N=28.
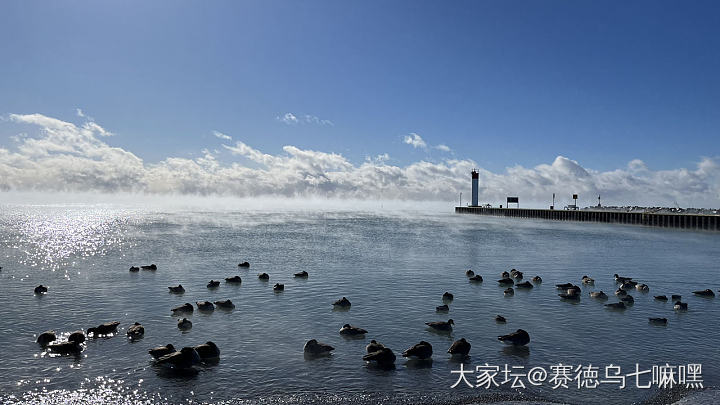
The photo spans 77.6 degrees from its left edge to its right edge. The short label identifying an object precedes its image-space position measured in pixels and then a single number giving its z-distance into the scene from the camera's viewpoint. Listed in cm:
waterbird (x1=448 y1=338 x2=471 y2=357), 1540
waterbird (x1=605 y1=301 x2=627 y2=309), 2283
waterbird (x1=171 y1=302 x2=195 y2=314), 2094
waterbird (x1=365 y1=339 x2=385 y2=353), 1493
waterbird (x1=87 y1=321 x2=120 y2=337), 1733
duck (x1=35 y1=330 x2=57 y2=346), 1617
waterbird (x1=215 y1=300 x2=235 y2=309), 2241
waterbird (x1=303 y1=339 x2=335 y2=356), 1539
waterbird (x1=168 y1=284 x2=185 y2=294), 2627
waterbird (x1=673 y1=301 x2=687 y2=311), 2241
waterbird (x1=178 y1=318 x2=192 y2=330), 1842
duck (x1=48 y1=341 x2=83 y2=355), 1525
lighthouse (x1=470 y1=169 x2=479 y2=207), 18062
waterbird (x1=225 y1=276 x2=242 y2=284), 3019
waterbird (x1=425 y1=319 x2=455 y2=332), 1828
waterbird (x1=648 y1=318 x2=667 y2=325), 1989
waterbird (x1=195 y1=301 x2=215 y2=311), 2155
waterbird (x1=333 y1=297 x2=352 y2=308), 2267
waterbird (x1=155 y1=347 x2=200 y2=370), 1384
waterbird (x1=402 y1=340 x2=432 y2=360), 1478
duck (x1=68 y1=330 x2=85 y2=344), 1617
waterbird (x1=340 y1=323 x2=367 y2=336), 1761
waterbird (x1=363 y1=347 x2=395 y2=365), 1428
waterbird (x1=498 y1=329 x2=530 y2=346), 1647
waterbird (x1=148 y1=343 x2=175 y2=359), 1455
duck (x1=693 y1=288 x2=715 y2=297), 2620
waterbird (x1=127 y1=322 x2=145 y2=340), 1712
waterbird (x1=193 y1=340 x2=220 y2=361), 1472
